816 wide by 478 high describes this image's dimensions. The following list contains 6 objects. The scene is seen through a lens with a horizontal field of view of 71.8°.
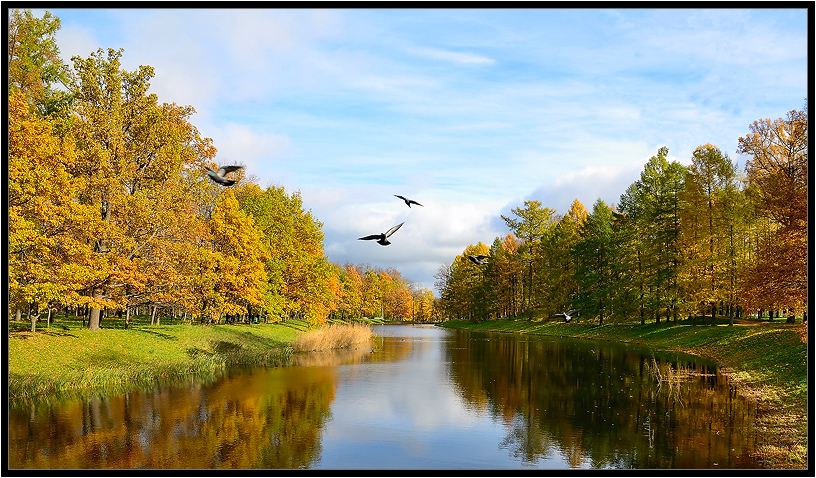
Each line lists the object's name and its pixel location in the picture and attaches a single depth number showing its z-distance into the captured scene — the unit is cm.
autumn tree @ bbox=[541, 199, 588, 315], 6562
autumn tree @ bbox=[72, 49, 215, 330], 2845
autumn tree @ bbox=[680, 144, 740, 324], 4162
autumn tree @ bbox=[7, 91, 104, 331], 2148
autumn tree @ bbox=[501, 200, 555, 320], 7769
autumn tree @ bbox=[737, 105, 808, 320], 2081
